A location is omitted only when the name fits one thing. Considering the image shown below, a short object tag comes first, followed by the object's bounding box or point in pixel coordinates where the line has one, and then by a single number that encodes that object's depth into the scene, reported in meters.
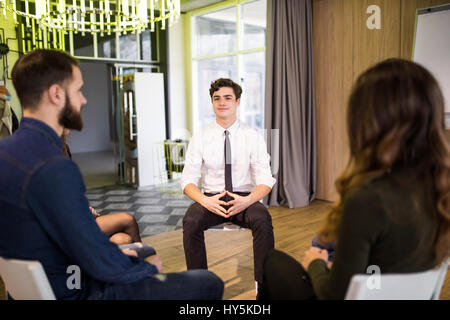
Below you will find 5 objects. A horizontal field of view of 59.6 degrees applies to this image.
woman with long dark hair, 0.96
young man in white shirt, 2.50
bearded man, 1.07
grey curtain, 4.55
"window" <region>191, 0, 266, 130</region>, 5.99
